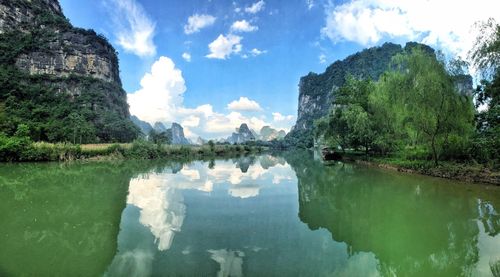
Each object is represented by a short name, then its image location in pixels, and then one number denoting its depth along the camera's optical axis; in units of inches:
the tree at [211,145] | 1961.1
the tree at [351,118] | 995.3
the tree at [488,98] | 439.8
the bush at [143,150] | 1362.0
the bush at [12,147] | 940.0
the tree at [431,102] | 627.5
